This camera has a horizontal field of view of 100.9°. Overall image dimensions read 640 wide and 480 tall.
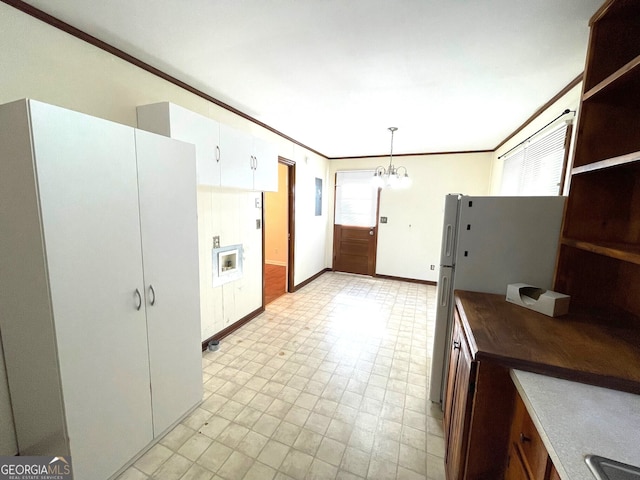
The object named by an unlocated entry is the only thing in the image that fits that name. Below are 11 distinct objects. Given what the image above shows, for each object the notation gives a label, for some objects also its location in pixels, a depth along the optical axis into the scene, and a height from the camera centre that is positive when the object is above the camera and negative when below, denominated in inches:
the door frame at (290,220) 163.0 -9.2
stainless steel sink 22.3 -21.9
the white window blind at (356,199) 206.7 +6.9
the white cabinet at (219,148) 72.7 +19.7
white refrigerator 61.2 -7.8
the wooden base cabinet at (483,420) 40.1 -32.5
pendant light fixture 133.0 +14.7
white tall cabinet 42.9 -14.7
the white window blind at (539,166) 89.0 +18.6
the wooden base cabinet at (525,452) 28.6 -29.4
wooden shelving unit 49.0 +5.2
